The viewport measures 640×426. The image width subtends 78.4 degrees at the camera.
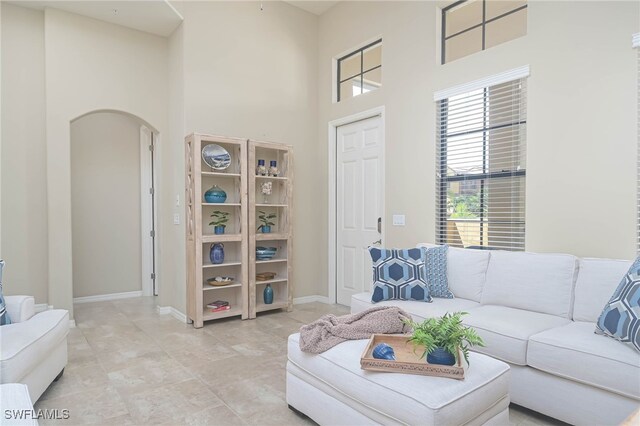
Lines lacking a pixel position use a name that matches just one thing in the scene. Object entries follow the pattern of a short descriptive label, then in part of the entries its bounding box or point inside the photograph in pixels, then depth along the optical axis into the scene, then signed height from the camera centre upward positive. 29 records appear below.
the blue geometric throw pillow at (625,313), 1.96 -0.58
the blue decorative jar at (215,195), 4.24 +0.10
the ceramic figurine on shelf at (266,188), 4.65 +0.19
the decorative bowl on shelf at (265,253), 4.56 -0.57
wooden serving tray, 1.71 -0.73
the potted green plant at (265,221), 4.72 -0.21
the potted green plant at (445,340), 1.75 -0.62
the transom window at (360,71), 4.58 +1.63
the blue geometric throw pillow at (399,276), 3.11 -0.59
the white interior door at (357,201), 4.52 +0.03
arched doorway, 5.18 -0.05
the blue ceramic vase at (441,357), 1.75 -0.69
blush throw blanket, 2.14 -0.71
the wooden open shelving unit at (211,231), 4.07 -0.30
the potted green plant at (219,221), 4.34 -0.19
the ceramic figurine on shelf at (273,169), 4.69 +0.42
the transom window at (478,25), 3.26 +1.58
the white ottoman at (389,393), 1.60 -0.85
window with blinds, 3.24 +0.32
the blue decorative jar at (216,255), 4.25 -0.55
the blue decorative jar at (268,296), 4.61 -1.08
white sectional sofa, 1.95 -0.75
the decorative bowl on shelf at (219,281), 4.28 -0.85
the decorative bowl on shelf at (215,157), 4.24 +0.52
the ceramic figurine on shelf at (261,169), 4.58 +0.41
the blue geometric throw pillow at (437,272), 3.22 -0.57
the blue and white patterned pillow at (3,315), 2.48 -0.70
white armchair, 2.08 -0.82
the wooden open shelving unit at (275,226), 4.41 -0.27
